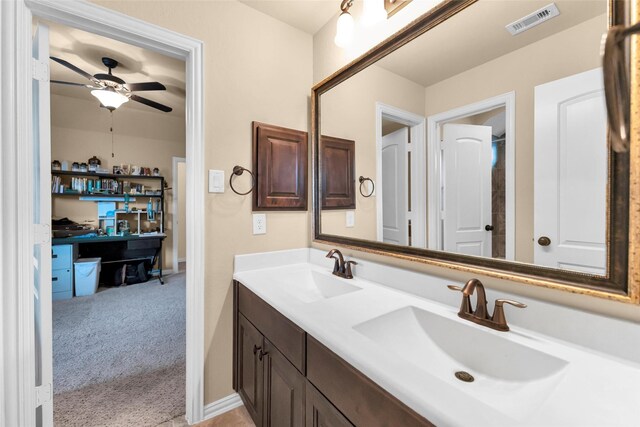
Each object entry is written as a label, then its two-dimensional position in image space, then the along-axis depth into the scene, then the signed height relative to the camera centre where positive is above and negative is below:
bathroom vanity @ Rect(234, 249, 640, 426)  0.54 -0.39
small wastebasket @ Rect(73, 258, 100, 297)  3.53 -0.86
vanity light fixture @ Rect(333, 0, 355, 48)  1.40 +0.98
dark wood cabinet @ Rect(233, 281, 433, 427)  0.65 -0.56
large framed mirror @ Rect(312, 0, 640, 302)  0.73 +0.22
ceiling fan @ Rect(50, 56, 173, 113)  2.64 +1.29
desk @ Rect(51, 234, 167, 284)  3.89 -0.56
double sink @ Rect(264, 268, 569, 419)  0.68 -0.45
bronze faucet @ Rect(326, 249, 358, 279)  1.46 -0.31
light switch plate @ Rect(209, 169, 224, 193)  1.51 +0.17
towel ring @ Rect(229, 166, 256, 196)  1.57 +0.23
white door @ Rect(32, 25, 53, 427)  1.21 -0.06
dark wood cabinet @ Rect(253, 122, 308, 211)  1.66 +0.28
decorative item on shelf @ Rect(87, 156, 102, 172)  3.99 +0.73
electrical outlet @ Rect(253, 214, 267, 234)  1.67 -0.08
